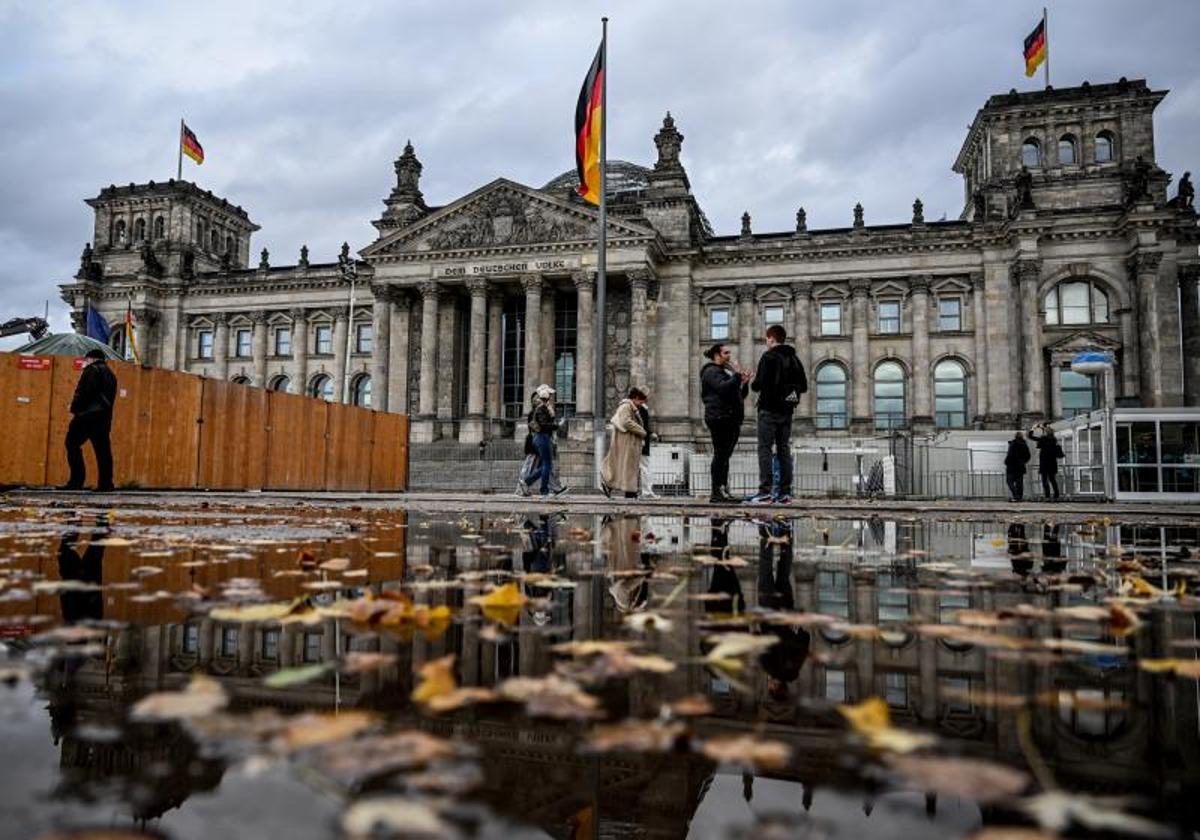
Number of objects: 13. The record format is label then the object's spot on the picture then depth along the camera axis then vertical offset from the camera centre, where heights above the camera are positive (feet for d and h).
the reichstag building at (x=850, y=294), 119.44 +29.73
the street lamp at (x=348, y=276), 148.36 +37.34
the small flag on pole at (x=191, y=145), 146.30 +61.12
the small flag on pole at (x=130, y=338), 144.77 +25.47
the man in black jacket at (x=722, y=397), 34.83 +3.36
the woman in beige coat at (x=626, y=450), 40.86 +1.20
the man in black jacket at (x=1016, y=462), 72.79 +1.15
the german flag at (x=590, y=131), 60.70 +26.87
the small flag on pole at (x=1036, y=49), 126.72 +69.25
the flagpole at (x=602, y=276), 54.08 +13.86
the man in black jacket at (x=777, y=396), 32.94 +3.28
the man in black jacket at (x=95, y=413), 35.50 +2.56
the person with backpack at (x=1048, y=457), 68.64 +1.53
